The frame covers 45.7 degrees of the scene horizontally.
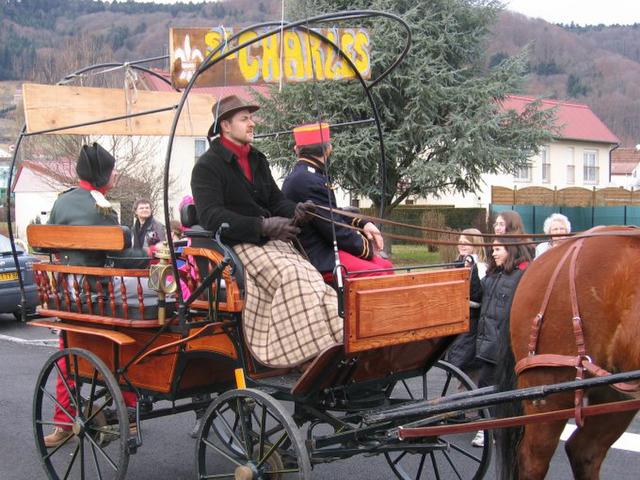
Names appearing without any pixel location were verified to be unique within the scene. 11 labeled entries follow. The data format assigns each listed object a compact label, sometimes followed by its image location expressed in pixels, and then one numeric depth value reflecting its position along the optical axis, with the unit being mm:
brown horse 3672
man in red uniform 4828
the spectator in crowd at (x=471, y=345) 6078
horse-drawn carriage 3971
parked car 11055
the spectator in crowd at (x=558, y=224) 6414
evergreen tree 18812
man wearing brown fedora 4305
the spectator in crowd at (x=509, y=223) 5914
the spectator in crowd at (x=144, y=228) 8305
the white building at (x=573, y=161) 38219
